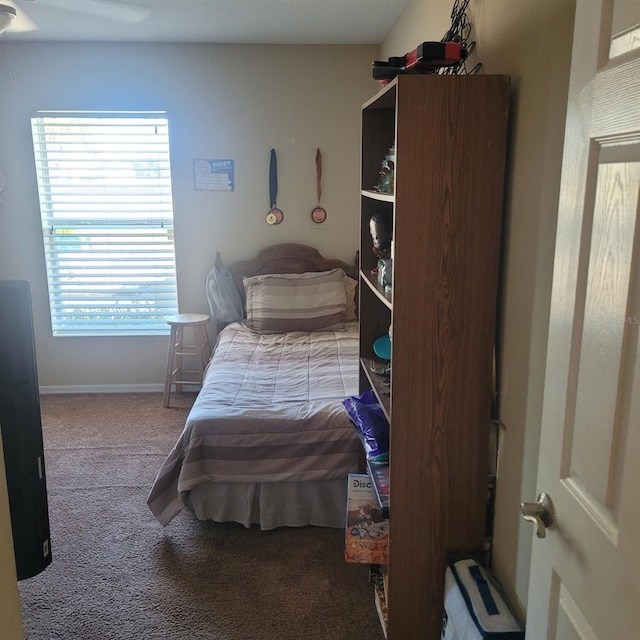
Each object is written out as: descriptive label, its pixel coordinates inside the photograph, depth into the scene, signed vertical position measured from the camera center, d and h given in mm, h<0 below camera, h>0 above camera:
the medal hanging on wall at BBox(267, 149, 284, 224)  4234 +84
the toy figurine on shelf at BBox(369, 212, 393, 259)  2369 -96
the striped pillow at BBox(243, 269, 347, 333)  4062 -649
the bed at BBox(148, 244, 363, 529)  2670 -1102
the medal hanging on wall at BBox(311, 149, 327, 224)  4273 -40
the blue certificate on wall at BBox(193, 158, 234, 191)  4242 +207
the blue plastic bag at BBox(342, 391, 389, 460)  2188 -825
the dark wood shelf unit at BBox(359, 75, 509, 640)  1647 -338
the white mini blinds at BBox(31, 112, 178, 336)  4180 -115
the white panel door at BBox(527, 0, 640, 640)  879 -234
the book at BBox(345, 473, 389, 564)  2117 -1137
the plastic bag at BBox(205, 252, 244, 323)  4262 -629
